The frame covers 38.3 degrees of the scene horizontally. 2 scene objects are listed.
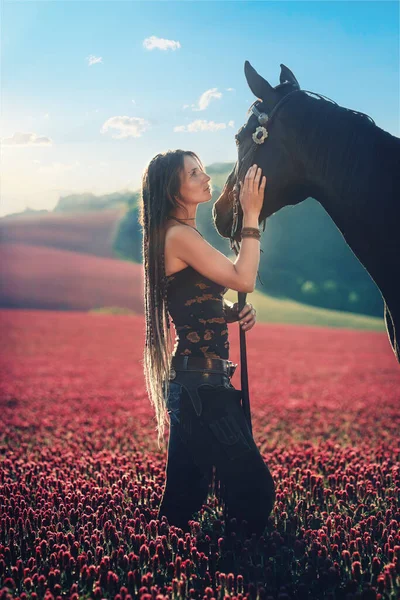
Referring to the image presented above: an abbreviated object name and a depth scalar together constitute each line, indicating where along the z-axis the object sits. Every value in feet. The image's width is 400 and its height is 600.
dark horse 10.39
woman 10.58
